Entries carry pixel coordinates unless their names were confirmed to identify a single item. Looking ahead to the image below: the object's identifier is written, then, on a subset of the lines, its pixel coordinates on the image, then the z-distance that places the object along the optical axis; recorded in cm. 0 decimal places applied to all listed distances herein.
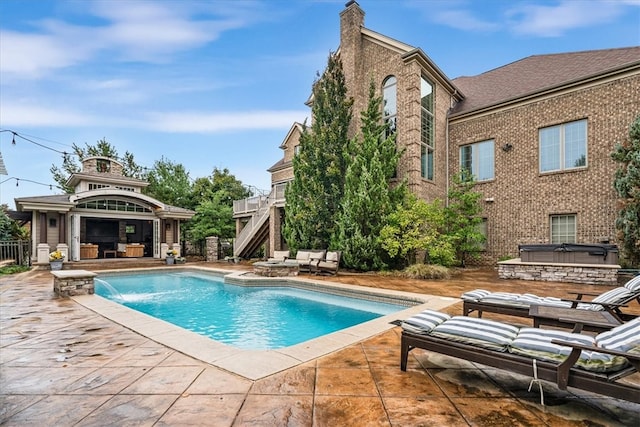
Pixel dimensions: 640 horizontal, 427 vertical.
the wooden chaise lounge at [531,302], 418
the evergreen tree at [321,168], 1345
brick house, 1134
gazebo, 1499
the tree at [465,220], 1268
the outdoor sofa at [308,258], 1165
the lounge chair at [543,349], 224
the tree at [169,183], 2459
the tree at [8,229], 1602
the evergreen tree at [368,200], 1172
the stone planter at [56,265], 1378
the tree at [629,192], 979
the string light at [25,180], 2332
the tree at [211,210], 2083
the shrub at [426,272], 999
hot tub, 932
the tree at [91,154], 3022
